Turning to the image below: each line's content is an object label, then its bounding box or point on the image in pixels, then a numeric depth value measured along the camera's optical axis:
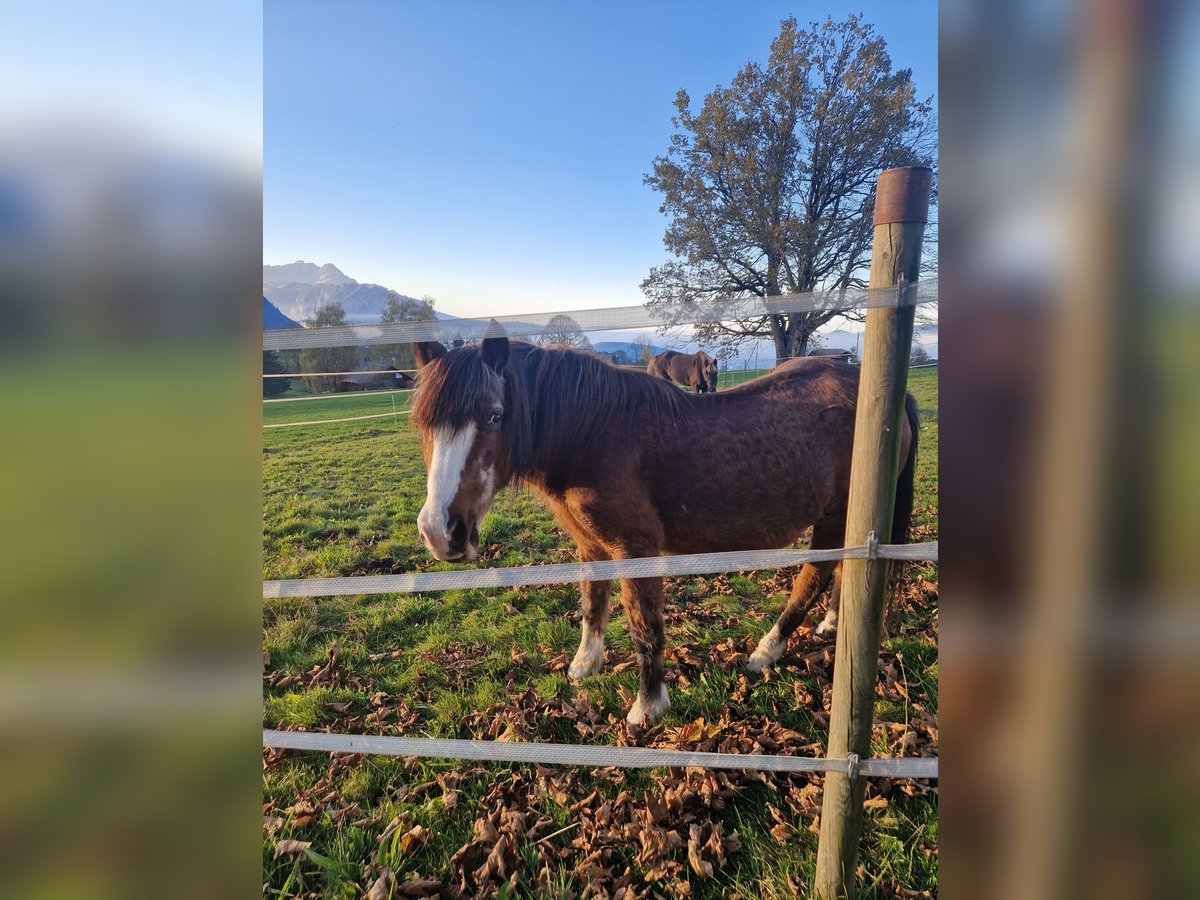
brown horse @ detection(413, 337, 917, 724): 2.01
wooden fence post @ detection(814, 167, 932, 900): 1.33
